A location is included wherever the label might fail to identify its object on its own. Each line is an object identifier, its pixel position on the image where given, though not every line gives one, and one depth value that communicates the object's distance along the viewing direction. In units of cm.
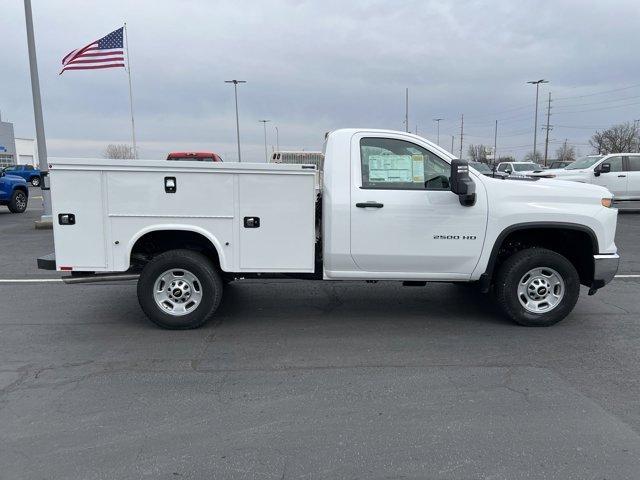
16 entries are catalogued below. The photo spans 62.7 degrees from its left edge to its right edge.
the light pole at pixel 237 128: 5006
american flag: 1503
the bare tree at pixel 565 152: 8612
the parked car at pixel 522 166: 2893
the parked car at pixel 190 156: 1412
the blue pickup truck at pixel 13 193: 1756
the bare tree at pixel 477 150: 8300
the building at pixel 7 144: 7862
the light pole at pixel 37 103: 1386
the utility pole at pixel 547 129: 5772
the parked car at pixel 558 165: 2588
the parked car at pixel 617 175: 1691
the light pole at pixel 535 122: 4464
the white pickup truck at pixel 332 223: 517
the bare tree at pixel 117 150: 7162
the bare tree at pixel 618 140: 6706
